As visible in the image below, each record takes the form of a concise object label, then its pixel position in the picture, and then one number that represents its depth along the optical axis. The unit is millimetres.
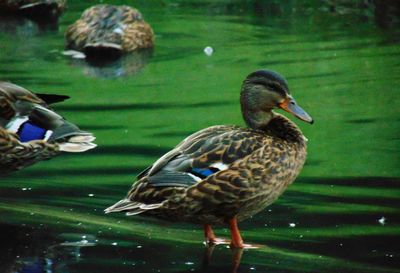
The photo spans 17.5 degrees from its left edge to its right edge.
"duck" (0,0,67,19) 21875
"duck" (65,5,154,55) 17938
